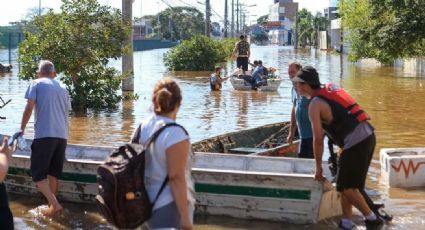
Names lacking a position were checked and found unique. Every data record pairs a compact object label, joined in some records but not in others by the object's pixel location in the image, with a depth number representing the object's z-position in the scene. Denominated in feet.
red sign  620.94
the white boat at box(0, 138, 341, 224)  23.08
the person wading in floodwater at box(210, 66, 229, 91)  85.71
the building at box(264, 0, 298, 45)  572.10
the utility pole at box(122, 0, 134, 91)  68.23
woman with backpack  12.67
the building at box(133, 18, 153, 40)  469.94
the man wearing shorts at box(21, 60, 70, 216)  23.61
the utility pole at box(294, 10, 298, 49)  414.00
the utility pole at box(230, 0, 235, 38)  350.33
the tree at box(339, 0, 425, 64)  90.27
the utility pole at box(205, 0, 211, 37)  213.89
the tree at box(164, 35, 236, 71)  142.31
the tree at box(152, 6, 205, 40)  468.34
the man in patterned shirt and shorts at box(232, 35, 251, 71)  85.61
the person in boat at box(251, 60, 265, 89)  83.10
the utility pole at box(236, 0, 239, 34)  418.23
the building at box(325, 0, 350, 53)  338.32
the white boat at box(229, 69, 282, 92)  83.10
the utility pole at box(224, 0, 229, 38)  268.15
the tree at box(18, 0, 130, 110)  57.26
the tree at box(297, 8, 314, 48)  436.23
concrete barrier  29.76
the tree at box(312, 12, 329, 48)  408.44
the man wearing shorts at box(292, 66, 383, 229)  20.33
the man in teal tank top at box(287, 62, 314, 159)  26.45
